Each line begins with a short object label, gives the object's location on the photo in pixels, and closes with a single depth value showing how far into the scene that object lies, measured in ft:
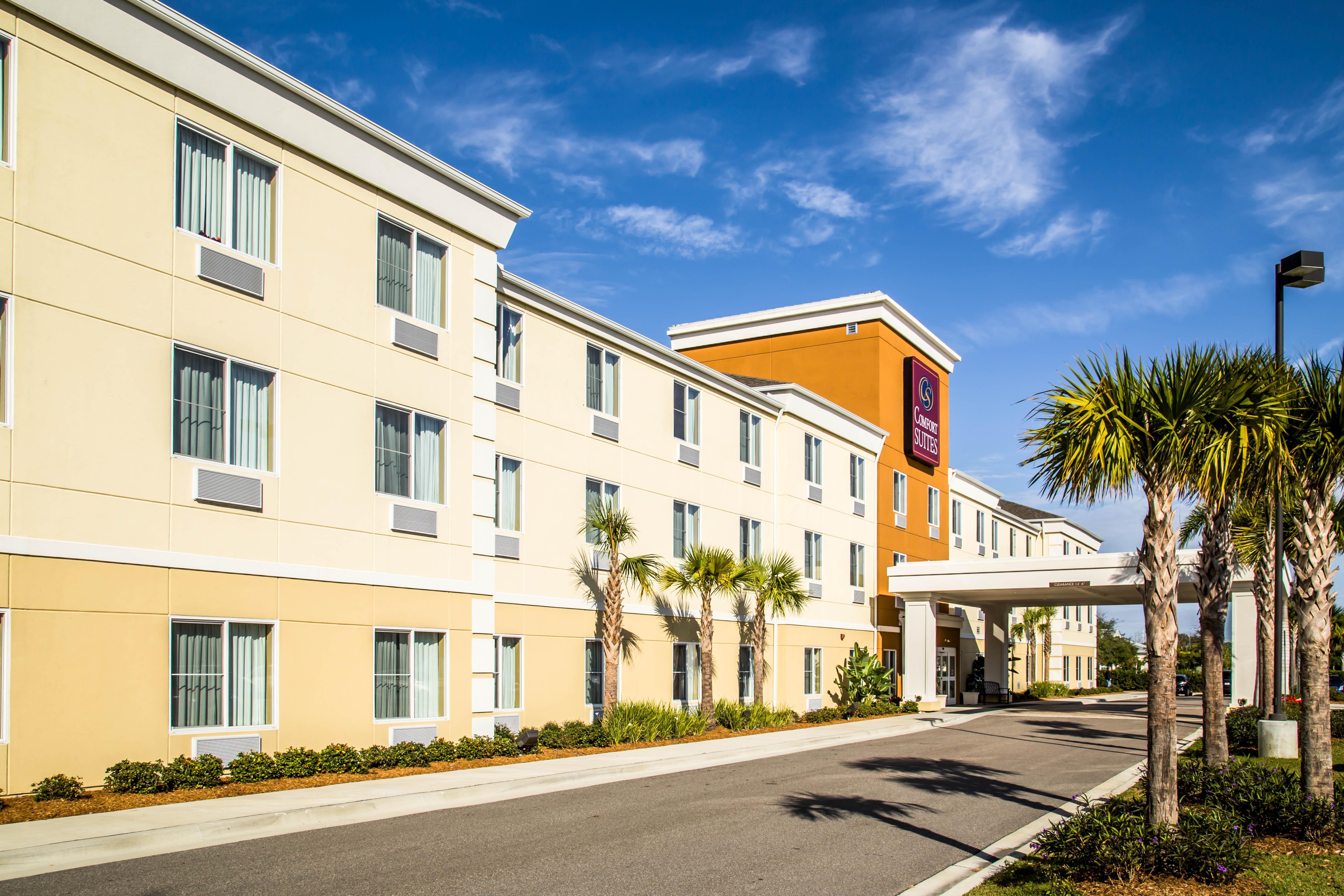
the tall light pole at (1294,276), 47.60
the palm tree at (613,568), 75.31
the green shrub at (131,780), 42.80
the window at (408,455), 59.11
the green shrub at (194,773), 44.06
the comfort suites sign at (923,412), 141.38
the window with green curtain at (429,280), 62.75
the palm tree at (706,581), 85.97
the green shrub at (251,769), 46.60
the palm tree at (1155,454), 31.27
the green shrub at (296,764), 48.62
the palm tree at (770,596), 96.68
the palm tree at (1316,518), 38.45
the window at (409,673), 57.41
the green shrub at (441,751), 57.36
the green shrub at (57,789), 40.19
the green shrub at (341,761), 50.88
